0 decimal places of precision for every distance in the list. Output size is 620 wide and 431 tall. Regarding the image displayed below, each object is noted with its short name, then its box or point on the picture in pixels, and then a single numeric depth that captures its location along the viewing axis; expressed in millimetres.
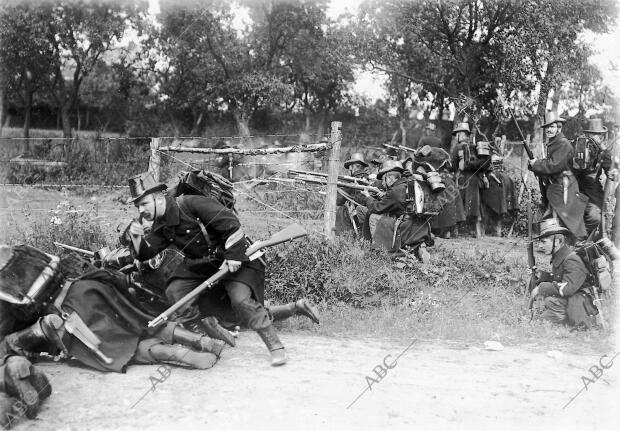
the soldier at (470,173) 10344
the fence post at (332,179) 7742
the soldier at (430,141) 11356
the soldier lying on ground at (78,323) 4656
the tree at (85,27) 18641
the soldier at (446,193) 9641
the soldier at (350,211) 9266
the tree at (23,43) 17938
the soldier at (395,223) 8117
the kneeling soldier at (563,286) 6074
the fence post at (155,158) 8109
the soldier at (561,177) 7691
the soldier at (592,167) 7598
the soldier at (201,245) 5098
